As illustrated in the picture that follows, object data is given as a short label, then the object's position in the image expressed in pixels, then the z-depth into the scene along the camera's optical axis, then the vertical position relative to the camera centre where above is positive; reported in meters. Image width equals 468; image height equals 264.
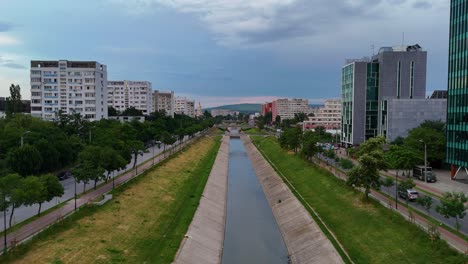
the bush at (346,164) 55.12 -6.61
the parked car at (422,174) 51.36 -7.52
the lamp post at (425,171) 51.28 -7.11
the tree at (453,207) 27.69 -6.38
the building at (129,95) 186.00 +9.64
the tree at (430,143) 60.50 -3.90
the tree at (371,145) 43.56 -3.12
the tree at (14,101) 113.34 +4.09
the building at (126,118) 131.48 -0.91
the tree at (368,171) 38.44 -5.32
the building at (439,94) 99.99 +6.35
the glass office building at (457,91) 50.94 +3.66
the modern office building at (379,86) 85.69 +7.15
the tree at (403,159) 53.70 -5.68
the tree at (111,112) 151.00 +1.28
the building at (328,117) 174.12 +0.01
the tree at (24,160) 47.66 -5.56
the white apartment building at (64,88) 105.88 +7.39
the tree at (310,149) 68.69 -5.63
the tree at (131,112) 154.25 +1.33
